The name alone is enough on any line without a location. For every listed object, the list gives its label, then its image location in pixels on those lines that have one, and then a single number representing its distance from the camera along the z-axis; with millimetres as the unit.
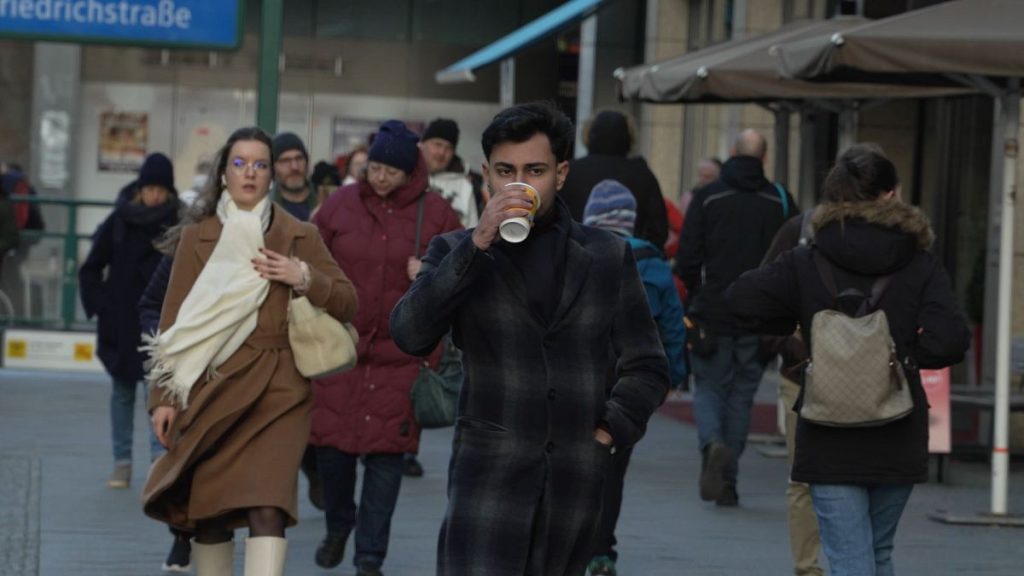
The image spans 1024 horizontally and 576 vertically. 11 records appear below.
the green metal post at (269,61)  18937
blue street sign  19406
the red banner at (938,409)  22047
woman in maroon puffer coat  15906
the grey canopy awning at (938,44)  17859
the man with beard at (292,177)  21187
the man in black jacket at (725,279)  20609
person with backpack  11672
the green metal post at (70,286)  34250
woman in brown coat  12977
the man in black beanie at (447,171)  21922
